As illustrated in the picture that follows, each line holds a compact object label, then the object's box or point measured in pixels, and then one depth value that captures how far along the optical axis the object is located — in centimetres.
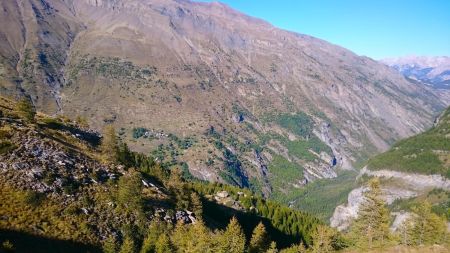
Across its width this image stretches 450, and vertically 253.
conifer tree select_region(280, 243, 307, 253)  10631
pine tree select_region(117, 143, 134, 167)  12605
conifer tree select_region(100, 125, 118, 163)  12110
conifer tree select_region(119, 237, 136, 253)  8469
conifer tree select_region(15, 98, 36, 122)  11251
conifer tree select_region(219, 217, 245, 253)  8531
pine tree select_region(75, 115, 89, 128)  14695
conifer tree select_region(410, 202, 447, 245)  9960
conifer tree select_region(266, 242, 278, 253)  8972
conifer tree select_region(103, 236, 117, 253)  8404
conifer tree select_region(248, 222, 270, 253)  10219
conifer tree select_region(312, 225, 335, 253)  9256
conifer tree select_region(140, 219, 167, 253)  9088
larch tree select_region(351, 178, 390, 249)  9369
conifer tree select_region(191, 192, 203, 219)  12190
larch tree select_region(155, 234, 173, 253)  8875
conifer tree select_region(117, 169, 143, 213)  10081
